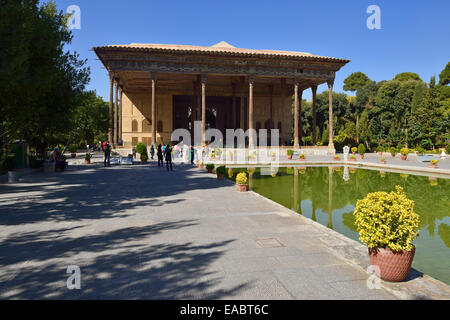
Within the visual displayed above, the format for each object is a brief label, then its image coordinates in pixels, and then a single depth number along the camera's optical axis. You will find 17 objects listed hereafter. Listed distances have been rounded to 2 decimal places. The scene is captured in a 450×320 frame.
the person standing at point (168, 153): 17.27
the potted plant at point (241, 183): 10.54
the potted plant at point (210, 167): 16.40
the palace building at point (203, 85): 28.61
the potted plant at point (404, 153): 23.98
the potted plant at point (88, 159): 21.92
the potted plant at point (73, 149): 29.93
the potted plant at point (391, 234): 3.57
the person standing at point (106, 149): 20.33
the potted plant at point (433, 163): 17.66
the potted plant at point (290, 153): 25.91
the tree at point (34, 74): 8.27
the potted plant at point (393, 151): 26.62
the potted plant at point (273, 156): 24.47
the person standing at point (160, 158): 19.33
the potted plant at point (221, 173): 13.66
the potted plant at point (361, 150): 28.90
